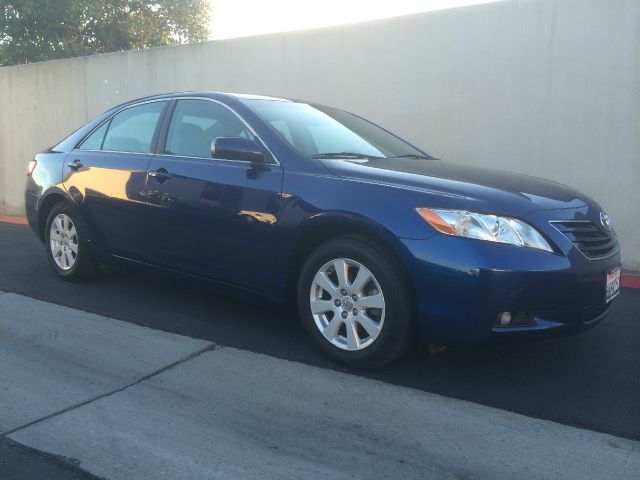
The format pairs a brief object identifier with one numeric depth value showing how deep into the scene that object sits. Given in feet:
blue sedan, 11.64
